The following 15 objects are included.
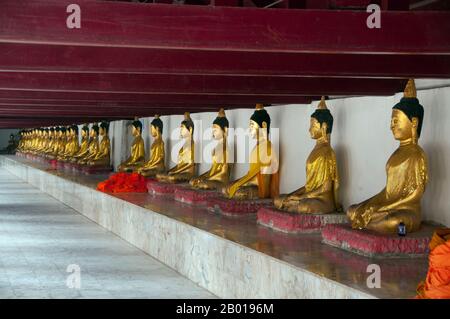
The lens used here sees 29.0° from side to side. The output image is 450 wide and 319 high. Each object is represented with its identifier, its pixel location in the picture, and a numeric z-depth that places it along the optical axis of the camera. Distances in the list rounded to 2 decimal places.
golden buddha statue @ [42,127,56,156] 27.59
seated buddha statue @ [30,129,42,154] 30.96
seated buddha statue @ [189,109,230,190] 11.04
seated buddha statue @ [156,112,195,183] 12.74
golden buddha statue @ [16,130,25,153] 36.70
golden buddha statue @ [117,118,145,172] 15.72
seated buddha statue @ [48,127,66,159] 25.52
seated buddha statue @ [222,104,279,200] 9.79
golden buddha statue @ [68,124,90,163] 21.18
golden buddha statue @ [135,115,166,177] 14.33
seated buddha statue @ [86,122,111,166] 19.03
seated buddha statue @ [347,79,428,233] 6.74
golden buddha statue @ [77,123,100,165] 19.73
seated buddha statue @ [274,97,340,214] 8.14
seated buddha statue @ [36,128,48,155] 29.28
